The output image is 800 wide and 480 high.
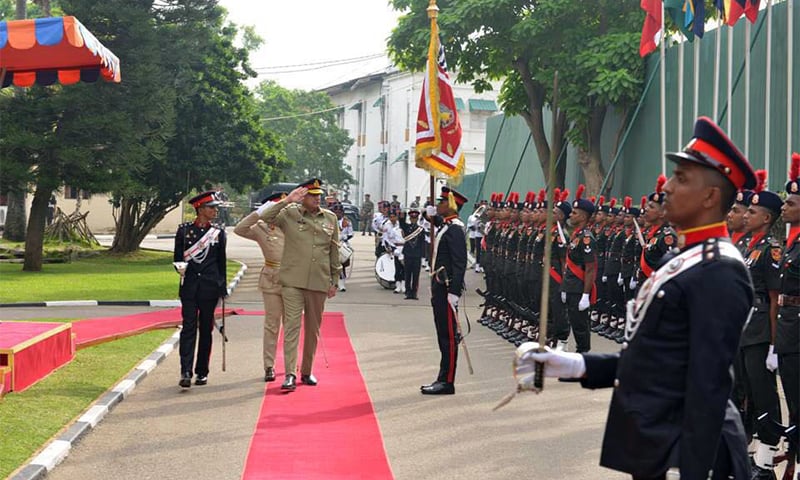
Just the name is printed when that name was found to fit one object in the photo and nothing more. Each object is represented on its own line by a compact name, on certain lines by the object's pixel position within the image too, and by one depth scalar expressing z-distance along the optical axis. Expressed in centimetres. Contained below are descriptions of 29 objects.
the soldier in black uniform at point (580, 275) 1323
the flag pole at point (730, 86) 1983
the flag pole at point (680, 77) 2227
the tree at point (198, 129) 3056
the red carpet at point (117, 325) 1409
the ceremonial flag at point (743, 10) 1872
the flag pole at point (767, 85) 1892
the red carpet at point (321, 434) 761
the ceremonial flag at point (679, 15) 2108
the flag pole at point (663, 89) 2228
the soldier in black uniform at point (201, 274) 1116
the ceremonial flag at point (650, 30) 2172
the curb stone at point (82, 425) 714
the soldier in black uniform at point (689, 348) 374
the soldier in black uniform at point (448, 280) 1102
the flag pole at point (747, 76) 1969
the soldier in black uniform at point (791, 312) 700
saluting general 1140
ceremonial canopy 1158
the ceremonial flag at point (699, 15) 2055
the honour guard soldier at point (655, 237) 1248
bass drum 2542
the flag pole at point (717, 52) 1984
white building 6650
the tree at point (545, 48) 2748
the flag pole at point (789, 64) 1886
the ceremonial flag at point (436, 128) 1503
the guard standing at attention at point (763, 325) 723
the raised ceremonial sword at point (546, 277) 401
